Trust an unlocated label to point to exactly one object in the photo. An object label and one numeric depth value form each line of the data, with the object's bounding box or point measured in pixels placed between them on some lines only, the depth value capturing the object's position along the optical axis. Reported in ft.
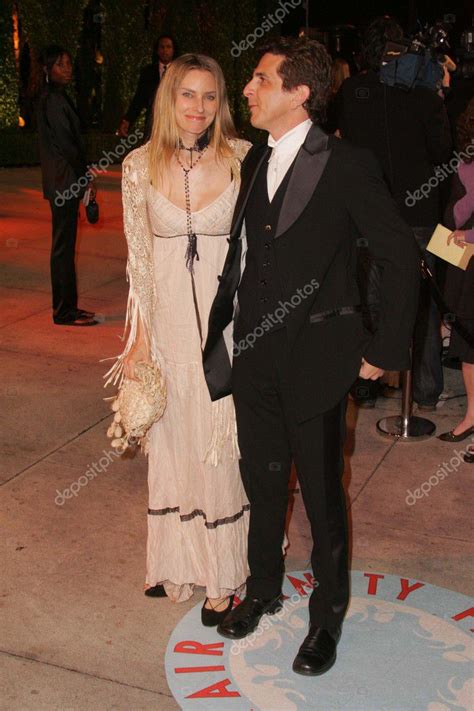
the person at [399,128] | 17.70
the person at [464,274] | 16.85
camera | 17.31
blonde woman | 11.44
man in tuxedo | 10.07
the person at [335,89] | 19.59
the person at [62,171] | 23.90
